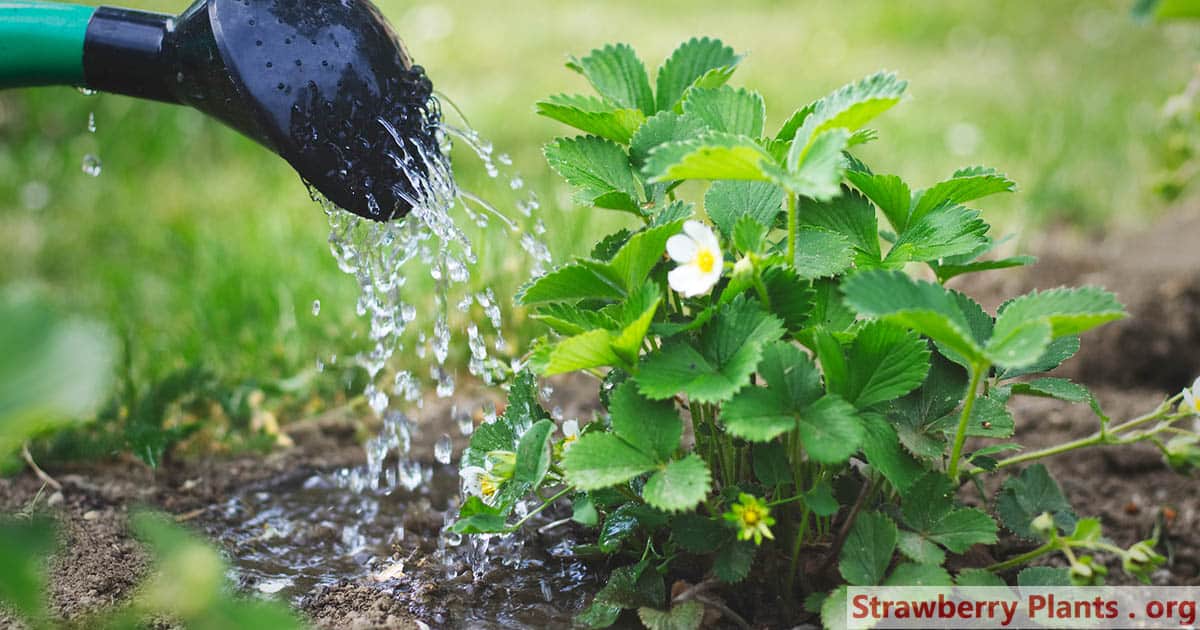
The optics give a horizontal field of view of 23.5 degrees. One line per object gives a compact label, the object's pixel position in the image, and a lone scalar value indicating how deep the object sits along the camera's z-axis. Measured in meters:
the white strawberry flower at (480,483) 1.06
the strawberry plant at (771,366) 0.99
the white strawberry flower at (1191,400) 1.02
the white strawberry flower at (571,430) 1.08
